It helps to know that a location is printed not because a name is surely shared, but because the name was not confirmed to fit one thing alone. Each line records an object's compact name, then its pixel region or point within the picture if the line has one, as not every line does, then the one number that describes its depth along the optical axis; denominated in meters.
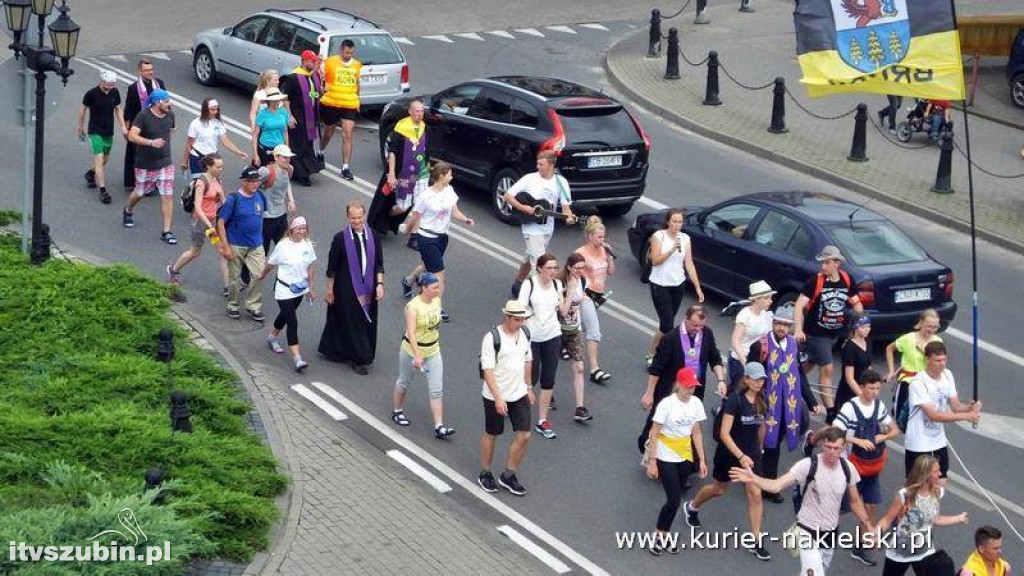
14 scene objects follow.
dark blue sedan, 15.91
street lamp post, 15.22
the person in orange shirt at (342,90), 20.83
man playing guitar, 16.08
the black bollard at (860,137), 23.17
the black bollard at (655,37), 28.80
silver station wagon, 23.09
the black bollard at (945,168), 21.92
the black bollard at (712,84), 25.66
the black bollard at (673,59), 27.20
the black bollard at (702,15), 32.34
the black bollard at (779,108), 24.42
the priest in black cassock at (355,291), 14.62
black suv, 19.03
